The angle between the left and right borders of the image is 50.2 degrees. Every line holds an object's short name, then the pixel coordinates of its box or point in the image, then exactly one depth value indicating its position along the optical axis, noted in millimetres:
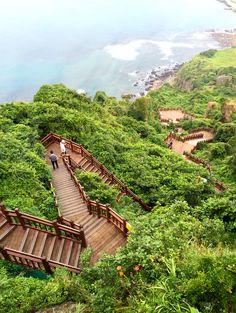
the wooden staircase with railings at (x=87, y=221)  9530
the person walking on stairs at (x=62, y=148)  14909
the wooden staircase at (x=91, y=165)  14256
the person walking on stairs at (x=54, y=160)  14159
